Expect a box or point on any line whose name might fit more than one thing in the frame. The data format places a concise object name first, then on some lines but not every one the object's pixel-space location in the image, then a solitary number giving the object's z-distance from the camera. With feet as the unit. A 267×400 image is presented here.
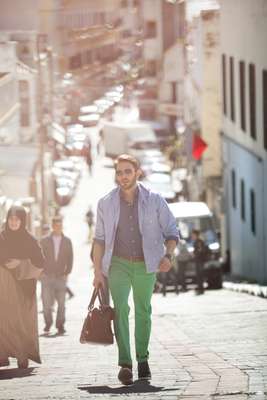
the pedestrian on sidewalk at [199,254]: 74.64
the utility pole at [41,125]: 138.00
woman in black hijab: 33.65
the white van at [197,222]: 91.76
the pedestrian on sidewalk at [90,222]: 159.43
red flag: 153.07
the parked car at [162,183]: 175.43
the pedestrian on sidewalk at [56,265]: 49.96
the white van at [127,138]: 207.68
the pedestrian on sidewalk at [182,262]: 78.69
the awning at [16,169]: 122.62
